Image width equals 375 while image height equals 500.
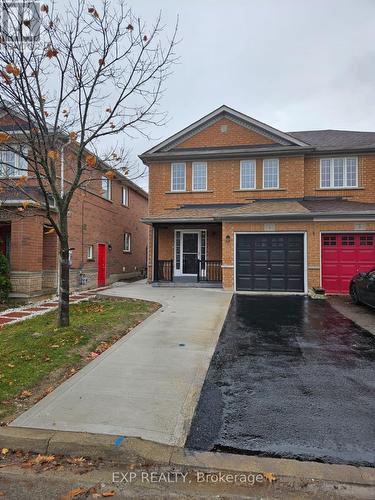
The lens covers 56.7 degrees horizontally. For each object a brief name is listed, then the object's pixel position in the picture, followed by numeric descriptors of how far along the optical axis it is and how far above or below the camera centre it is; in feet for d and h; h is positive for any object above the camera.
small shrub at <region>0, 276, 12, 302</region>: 41.61 -4.16
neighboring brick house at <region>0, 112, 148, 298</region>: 43.96 +2.39
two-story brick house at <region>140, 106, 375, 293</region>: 47.47 +7.75
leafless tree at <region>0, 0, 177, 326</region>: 20.89 +10.34
